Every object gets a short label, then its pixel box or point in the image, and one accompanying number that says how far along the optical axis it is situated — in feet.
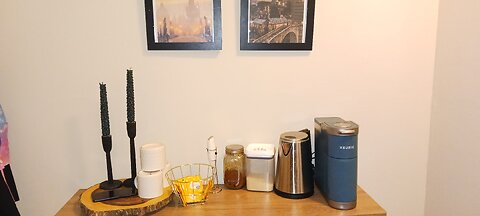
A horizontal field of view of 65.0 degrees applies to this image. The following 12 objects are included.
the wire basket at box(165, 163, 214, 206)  4.40
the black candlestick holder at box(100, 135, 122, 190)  4.43
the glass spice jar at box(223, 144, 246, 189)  4.80
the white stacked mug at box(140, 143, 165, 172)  4.33
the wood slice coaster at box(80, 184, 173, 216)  4.03
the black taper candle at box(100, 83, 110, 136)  4.22
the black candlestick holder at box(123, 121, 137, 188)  4.45
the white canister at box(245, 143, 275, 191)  4.66
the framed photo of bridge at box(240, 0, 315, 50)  4.89
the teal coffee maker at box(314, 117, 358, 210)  4.12
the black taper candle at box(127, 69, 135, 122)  4.28
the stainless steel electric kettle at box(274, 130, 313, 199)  4.43
